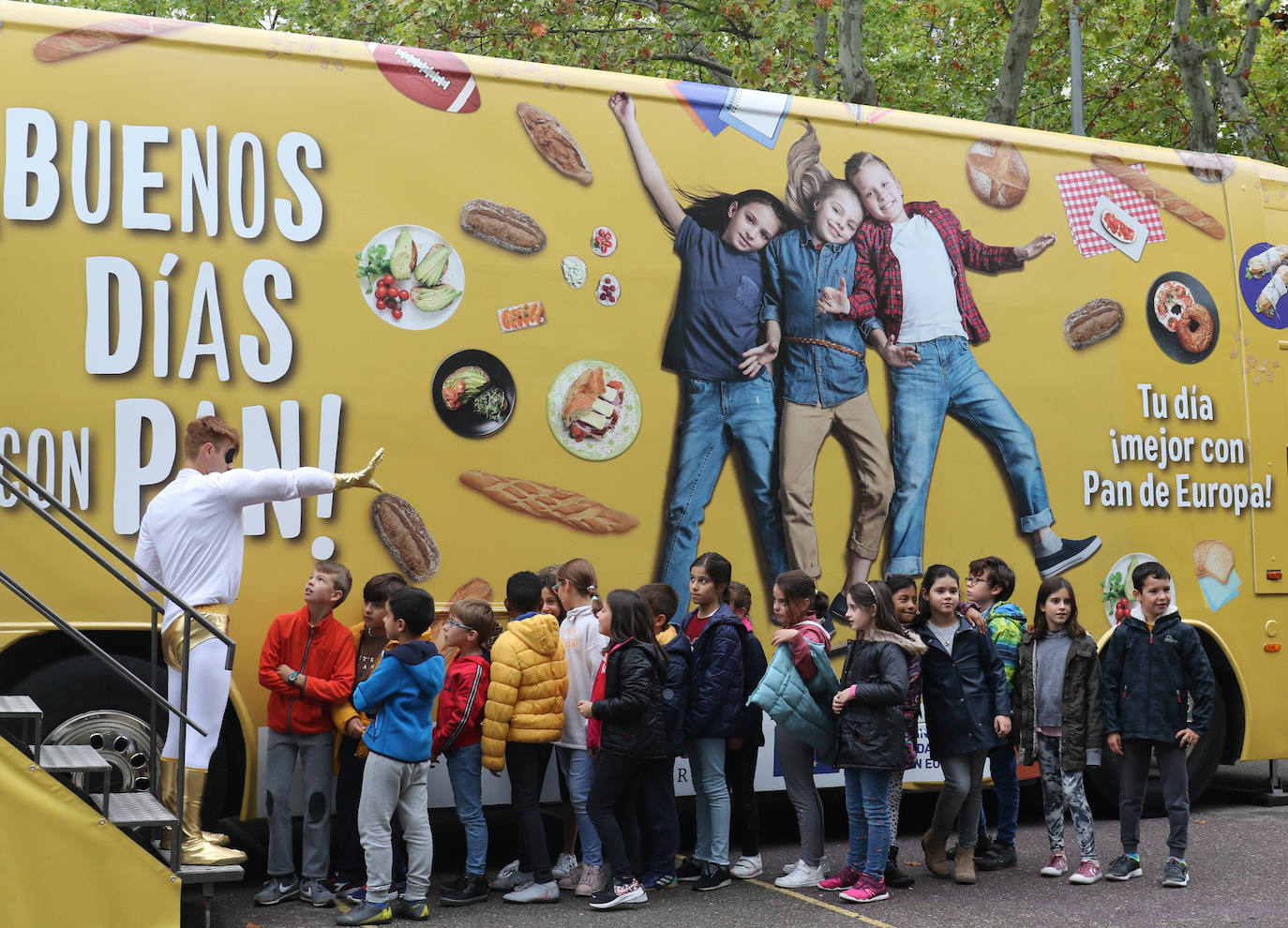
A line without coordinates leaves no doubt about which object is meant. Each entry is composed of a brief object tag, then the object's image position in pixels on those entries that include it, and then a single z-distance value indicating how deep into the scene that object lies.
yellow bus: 5.70
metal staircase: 4.88
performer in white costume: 5.46
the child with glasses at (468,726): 5.95
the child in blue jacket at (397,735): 5.46
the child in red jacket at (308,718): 5.76
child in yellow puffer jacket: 5.93
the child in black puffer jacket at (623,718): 5.81
